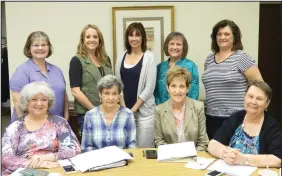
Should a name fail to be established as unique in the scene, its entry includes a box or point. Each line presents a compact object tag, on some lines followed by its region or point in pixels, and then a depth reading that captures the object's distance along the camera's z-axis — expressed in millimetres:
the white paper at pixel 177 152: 1979
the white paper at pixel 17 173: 1789
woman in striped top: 2566
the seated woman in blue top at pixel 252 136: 1870
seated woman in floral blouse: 1981
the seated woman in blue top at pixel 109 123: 2320
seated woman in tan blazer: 2396
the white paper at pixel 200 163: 1881
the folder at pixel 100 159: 1873
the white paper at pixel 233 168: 1776
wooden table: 1804
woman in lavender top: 2559
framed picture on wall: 3629
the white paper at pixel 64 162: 1948
